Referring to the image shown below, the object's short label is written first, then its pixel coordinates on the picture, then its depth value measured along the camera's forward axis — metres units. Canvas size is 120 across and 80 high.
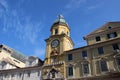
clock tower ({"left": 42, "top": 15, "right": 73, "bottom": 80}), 20.38
